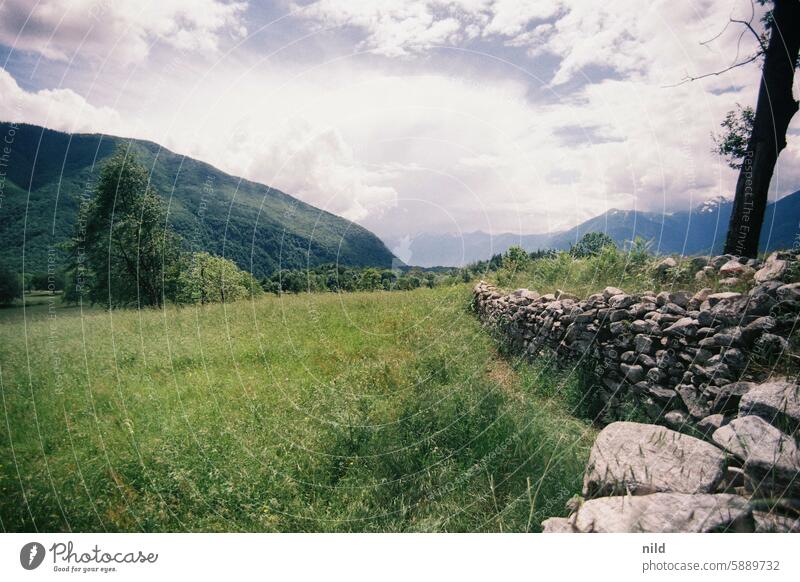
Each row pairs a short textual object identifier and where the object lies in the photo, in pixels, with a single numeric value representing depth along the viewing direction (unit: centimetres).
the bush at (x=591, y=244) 956
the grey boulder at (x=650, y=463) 329
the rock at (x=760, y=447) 307
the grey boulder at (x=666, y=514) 302
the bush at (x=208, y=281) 1897
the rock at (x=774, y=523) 312
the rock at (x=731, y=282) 532
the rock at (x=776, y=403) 345
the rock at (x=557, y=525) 341
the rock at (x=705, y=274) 589
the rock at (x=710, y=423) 438
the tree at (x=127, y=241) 1959
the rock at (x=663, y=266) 673
